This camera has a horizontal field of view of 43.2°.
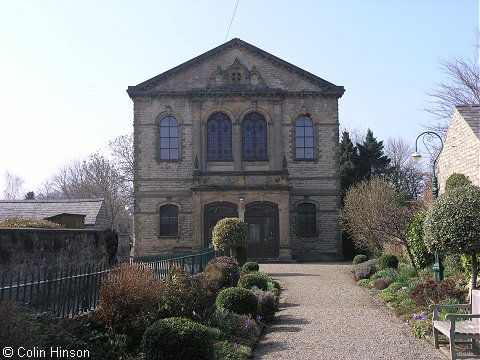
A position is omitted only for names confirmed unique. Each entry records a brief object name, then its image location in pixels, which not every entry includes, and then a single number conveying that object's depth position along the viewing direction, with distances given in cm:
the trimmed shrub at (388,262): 2350
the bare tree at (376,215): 2200
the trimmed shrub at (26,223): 1937
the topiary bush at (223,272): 1717
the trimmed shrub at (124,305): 1002
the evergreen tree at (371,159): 4728
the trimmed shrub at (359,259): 2965
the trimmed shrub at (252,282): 1761
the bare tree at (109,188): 5591
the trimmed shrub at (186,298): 1106
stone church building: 3634
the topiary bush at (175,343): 850
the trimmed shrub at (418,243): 2039
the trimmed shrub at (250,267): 2366
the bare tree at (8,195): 9289
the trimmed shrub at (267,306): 1428
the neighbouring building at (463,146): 1872
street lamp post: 1617
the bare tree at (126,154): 5303
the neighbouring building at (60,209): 3197
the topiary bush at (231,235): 2525
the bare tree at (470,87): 3491
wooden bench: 952
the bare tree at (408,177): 5600
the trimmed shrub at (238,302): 1331
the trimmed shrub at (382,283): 1948
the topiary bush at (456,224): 1218
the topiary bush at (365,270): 2348
